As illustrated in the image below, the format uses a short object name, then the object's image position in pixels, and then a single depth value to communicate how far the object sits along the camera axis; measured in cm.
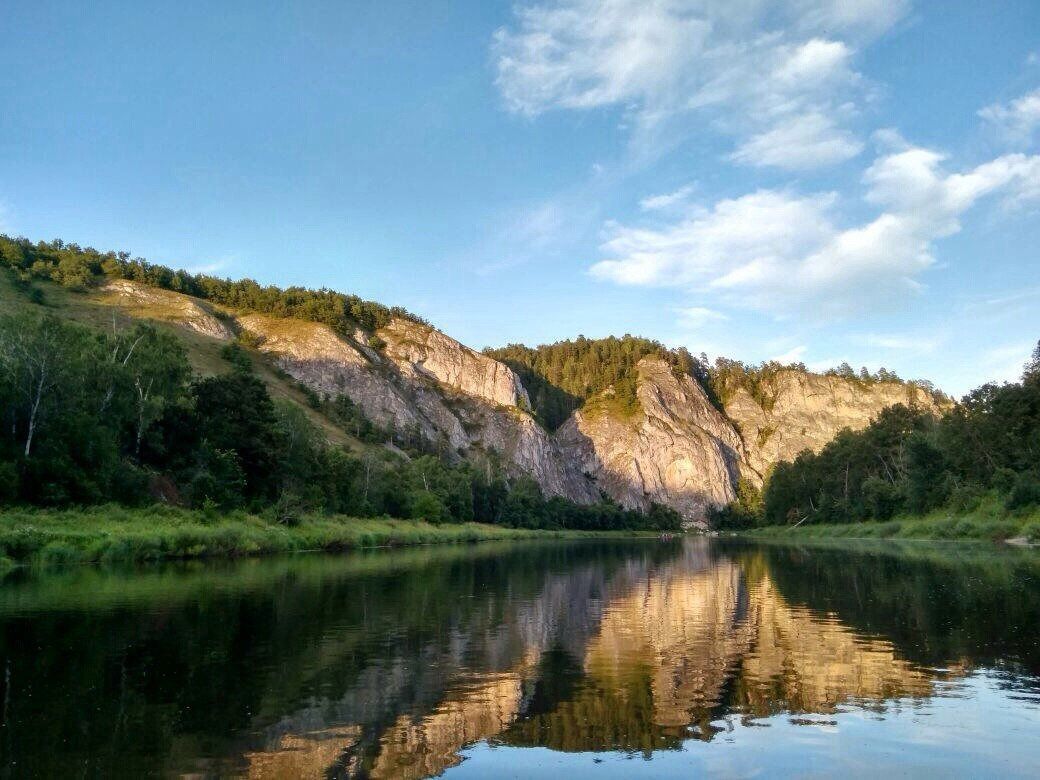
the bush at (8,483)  3816
